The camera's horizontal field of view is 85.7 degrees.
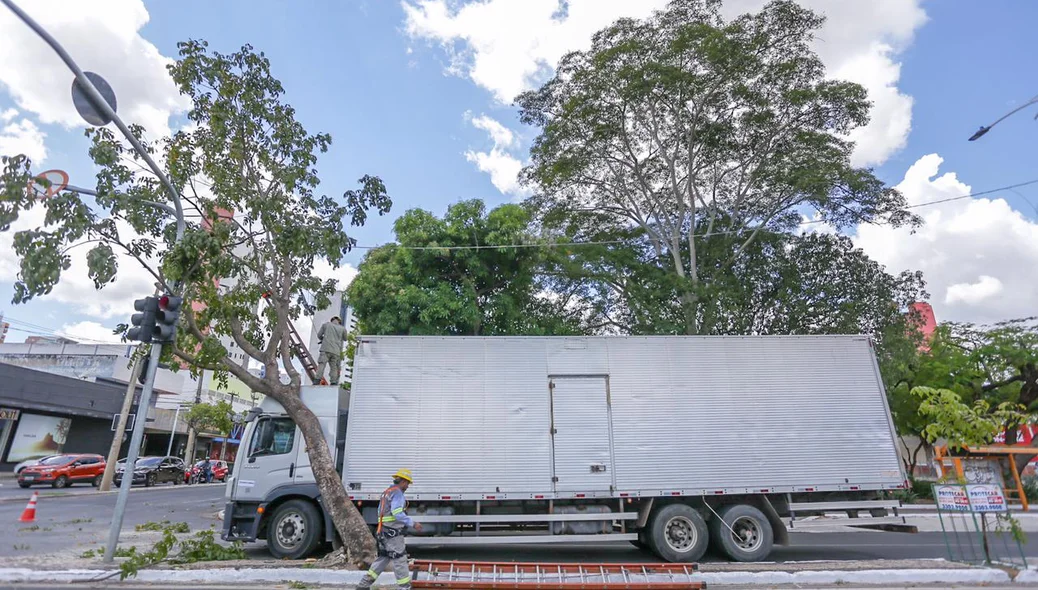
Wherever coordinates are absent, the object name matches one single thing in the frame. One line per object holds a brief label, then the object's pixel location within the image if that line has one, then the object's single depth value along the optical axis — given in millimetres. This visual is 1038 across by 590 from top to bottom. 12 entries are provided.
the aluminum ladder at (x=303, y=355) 12102
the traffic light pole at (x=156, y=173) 5719
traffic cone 12734
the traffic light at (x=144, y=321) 8414
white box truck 9453
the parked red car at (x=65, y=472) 23047
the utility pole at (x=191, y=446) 38512
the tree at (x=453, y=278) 16281
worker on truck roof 12219
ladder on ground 7328
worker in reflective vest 6793
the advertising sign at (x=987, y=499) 8492
